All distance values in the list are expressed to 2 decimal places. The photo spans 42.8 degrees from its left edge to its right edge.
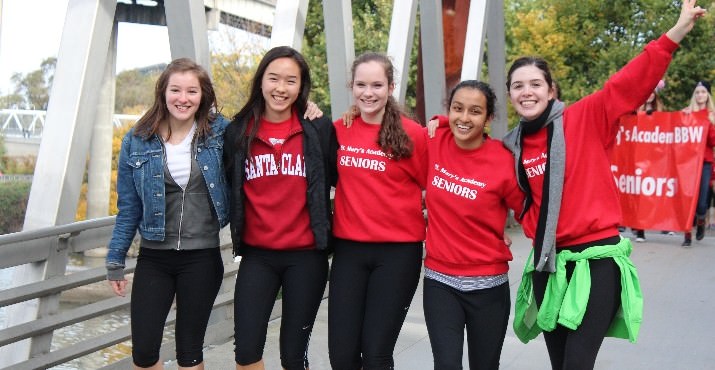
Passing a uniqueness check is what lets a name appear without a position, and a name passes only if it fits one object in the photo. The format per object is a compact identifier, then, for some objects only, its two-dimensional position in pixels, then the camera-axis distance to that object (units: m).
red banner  11.00
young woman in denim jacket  3.88
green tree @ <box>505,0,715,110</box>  18.23
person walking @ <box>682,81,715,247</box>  10.77
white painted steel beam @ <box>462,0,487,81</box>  11.61
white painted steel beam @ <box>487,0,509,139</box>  13.14
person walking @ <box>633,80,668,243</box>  11.38
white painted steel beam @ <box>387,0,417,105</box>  9.16
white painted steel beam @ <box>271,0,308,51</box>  7.21
